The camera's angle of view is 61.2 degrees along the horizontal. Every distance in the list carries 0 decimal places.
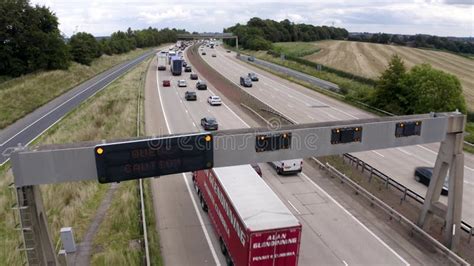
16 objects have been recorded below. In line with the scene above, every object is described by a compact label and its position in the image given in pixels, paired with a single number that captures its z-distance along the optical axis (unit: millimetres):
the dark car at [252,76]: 74412
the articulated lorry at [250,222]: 14469
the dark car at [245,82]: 67875
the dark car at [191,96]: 55812
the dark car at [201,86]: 65031
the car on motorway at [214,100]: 52562
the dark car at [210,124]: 40138
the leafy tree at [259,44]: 143375
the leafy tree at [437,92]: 43656
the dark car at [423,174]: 27203
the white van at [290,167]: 27391
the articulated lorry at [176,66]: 82112
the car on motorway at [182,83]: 68125
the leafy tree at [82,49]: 93812
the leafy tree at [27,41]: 72812
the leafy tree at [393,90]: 48219
